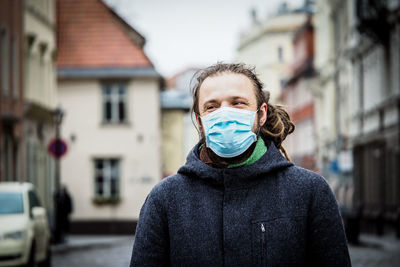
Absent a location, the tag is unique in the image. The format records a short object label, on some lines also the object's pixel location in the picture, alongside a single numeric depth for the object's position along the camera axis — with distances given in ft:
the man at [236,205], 12.27
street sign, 96.48
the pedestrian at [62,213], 98.22
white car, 56.70
